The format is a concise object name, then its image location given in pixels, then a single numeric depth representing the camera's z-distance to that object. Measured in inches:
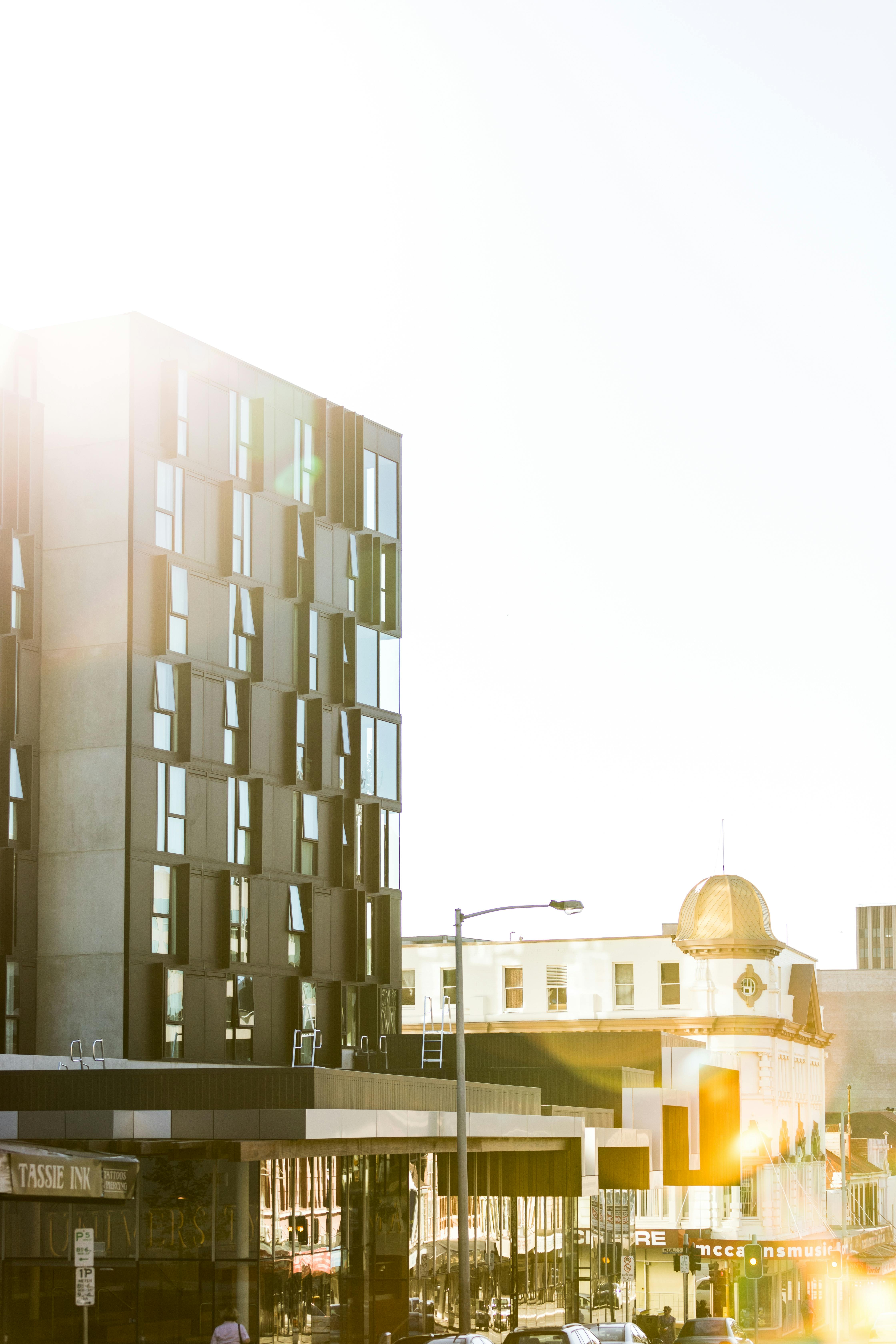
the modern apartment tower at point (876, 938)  7741.1
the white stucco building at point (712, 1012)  3262.8
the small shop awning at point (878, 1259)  3885.3
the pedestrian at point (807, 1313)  3479.3
